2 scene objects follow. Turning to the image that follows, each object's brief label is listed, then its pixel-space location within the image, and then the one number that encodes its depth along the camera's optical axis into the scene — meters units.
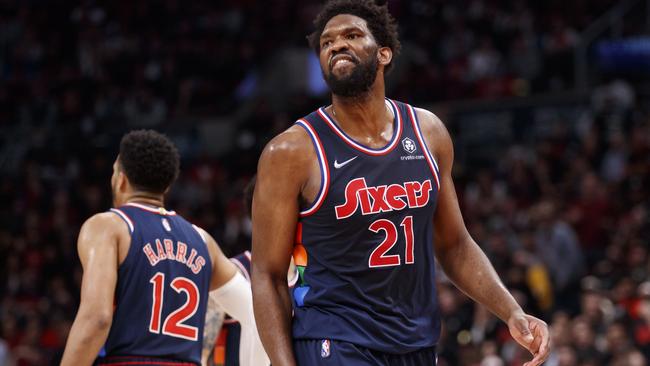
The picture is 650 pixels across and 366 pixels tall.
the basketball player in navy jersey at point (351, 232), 7.02
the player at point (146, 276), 8.47
